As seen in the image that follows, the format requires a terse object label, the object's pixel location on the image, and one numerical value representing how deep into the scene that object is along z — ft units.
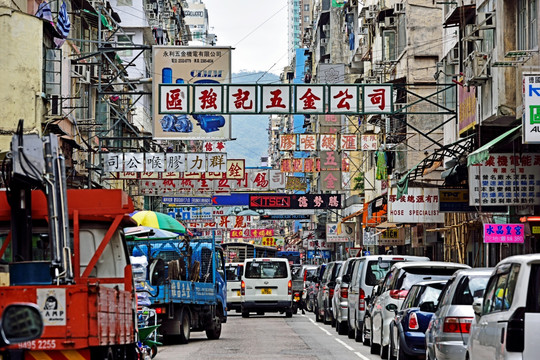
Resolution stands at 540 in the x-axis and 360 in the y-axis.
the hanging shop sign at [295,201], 207.82
